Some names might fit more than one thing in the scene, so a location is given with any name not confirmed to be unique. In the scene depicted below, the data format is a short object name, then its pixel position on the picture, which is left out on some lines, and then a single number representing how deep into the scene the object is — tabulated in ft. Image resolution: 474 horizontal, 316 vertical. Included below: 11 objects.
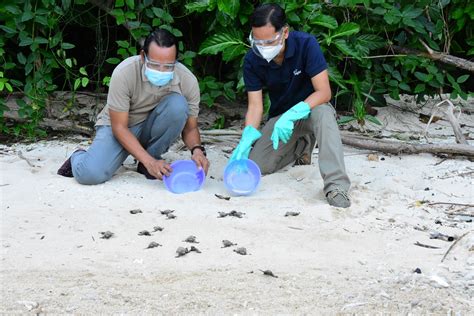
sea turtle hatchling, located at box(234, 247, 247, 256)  10.38
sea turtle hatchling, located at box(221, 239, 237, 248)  10.71
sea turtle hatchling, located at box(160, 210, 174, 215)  12.12
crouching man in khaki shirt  13.19
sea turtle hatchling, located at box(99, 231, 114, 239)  11.03
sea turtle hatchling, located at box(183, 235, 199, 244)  10.85
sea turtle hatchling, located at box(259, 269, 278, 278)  9.56
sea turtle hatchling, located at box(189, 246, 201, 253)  10.47
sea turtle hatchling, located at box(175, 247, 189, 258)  10.32
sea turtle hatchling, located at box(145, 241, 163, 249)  10.64
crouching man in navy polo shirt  12.82
